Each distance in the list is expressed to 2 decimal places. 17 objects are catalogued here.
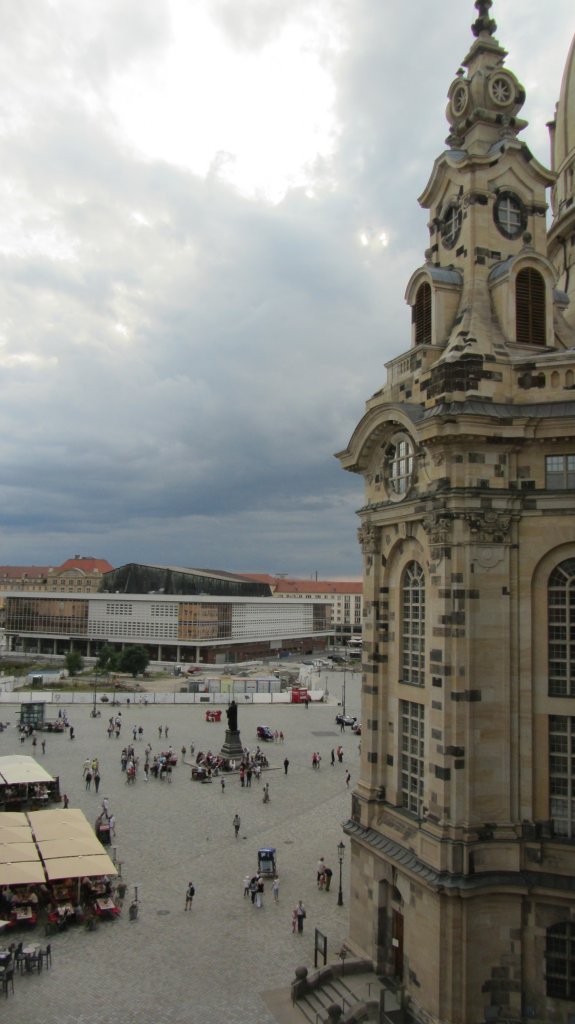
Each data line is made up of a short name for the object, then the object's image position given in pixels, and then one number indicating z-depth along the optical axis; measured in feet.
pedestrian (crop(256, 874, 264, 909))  102.01
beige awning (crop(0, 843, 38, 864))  100.22
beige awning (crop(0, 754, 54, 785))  137.90
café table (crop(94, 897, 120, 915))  97.50
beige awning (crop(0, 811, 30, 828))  113.19
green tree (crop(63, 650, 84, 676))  373.20
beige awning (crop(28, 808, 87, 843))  109.50
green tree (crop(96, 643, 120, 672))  381.73
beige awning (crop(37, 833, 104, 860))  102.61
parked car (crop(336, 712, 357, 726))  244.42
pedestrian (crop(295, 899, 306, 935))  94.32
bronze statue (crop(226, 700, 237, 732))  190.29
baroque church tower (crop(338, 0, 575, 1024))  71.92
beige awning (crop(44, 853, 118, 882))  97.71
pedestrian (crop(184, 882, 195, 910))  99.66
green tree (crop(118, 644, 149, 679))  370.53
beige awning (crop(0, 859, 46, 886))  94.87
